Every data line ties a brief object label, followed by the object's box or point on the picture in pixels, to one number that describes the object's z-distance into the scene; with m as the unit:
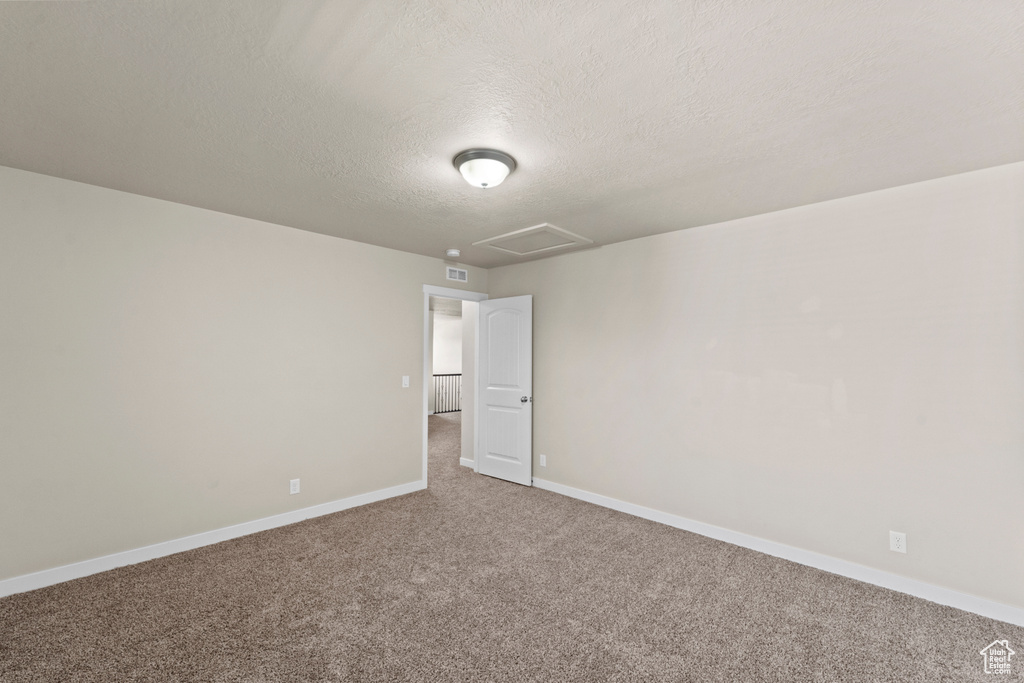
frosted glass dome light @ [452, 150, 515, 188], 2.33
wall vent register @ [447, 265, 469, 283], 5.03
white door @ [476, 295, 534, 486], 4.87
